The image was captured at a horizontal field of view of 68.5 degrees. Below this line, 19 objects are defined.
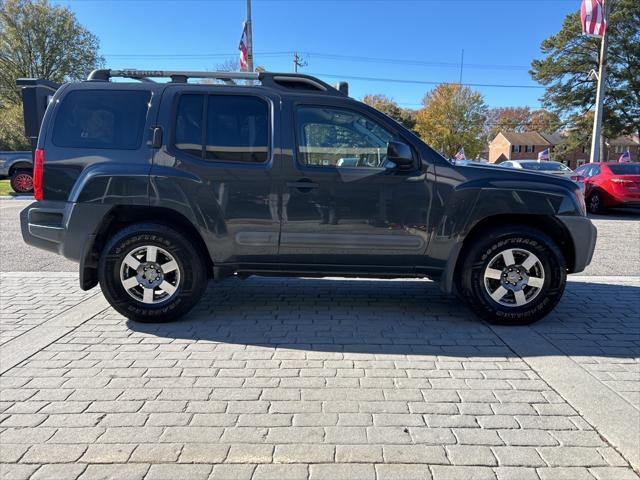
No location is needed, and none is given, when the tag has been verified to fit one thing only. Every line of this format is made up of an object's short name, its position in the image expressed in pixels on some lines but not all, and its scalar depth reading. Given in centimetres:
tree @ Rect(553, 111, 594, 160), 4321
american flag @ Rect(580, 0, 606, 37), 1720
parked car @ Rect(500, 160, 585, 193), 1647
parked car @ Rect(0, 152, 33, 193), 1762
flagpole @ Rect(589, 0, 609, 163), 2222
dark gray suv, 428
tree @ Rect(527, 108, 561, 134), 8219
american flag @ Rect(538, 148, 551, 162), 2611
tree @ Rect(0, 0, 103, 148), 3725
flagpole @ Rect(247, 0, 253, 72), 1609
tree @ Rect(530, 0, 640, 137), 3844
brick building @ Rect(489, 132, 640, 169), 8150
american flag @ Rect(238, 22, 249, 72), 1525
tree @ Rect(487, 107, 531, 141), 8556
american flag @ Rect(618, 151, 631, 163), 2436
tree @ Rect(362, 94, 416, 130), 6475
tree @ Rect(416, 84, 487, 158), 6178
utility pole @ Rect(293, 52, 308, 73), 4629
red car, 1292
